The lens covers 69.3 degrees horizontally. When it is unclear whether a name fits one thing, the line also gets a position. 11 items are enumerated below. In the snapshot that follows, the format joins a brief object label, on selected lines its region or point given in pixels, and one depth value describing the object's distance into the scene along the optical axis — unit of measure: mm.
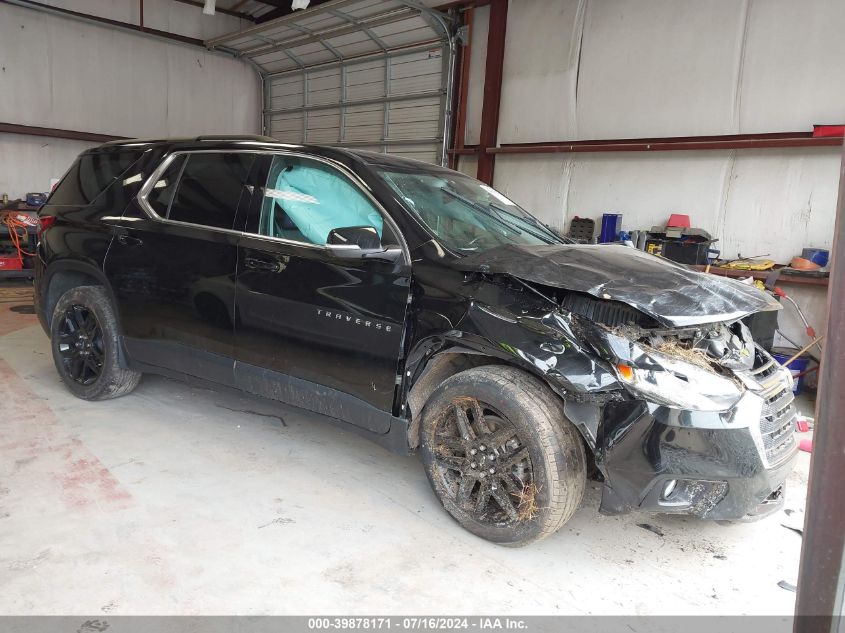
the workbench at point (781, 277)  5781
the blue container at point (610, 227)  7422
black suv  2279
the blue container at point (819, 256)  5926
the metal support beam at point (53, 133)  10352
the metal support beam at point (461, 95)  9344
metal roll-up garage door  9547
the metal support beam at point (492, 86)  8750
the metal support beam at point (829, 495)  1188
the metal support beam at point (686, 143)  6012
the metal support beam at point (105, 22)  10336
